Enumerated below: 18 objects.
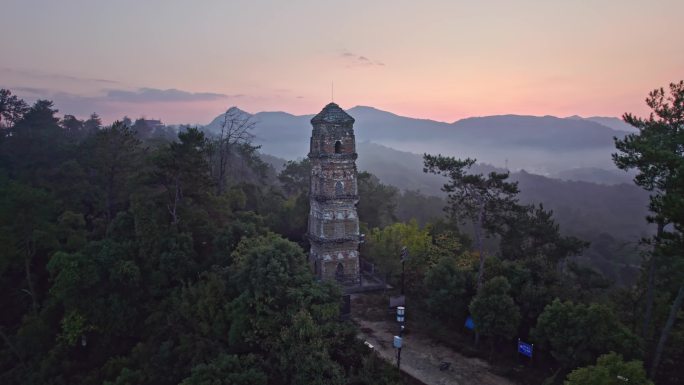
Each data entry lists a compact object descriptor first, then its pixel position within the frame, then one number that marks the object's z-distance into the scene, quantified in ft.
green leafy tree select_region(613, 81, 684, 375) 48.85
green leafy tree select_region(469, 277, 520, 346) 65.64
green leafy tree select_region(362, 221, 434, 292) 97.14
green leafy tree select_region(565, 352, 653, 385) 43.39
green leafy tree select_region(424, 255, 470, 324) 76.33
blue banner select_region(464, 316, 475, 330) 73.92
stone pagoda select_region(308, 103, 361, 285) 91.61
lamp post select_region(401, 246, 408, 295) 84.81
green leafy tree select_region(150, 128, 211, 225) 92.58
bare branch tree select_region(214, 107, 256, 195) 120.78
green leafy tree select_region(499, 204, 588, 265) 95.50
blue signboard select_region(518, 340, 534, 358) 63.23
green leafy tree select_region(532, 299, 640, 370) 55.88
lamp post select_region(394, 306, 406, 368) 58.44
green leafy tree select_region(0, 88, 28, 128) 172.38
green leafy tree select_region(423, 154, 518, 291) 76.96
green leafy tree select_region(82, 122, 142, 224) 118.32
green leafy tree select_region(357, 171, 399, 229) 131.75
